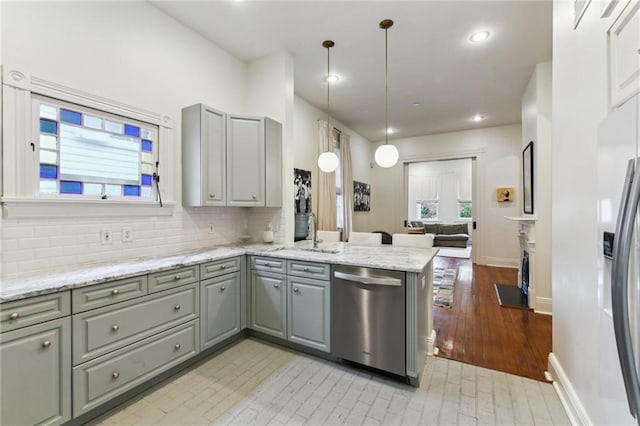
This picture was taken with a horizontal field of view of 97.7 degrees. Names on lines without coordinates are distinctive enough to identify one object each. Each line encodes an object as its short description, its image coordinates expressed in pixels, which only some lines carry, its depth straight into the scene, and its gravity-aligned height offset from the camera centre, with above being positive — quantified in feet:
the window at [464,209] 32.32 +0.47
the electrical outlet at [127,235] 7.62 -0.62
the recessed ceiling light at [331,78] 12.67 +6.20
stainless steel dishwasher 6.63 -2.60
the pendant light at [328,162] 10.95 +2.01
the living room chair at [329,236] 12.32 -1.03
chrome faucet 9.89 -1.00
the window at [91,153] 6.26 +1.52
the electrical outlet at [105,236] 7.17 -0.62
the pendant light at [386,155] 10.09 +2.11
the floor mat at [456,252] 24.71 -3.70
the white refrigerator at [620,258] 2.92 -0.52
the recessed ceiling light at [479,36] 9.61 +6.19
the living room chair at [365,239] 10.89 -1.04
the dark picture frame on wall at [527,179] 12.91 +1.68
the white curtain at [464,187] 32.01 +2.95
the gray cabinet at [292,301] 7.75 -2.61
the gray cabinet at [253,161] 9.68 +1.86
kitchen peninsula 4.83 -2.36
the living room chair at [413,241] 9.95 -1.01
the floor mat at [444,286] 12.64 -3.90
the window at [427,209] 33.85 +0.49
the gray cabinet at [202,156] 8.78 +1.82
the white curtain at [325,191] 15.92 +1.30
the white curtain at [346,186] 18.89 +1.89
